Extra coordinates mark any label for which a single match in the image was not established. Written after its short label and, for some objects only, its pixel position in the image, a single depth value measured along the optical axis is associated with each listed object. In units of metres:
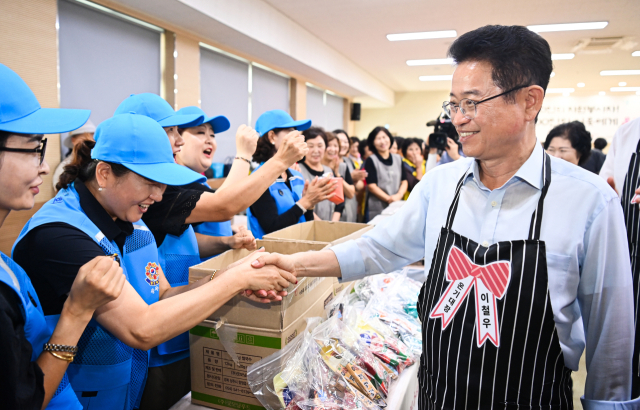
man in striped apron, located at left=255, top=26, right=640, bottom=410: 0.95
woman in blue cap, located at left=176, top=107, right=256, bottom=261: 1.80
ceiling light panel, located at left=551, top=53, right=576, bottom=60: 8.43
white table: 1.20
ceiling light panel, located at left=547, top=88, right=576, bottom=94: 13.27
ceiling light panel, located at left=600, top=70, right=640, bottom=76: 10.19
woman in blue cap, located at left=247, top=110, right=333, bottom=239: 2.25
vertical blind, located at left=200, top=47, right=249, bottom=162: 6.12
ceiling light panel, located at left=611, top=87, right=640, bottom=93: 12.86
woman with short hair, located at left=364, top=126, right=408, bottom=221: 4.54
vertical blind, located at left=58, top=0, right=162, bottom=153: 3.97
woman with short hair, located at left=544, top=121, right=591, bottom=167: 2.55
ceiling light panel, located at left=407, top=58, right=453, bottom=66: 9.25
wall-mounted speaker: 12.62
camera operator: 3.62
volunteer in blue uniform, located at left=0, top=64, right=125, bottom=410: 0.82
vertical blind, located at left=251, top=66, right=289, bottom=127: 7.47
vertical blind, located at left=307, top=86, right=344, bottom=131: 10.16
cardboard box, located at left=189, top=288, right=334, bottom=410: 1.14
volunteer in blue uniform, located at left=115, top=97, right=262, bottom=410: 1.36
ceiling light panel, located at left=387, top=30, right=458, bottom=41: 7.17
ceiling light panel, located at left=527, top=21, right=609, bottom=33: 6.45
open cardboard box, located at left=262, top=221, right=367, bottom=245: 1.99
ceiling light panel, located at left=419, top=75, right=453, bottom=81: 11.44
